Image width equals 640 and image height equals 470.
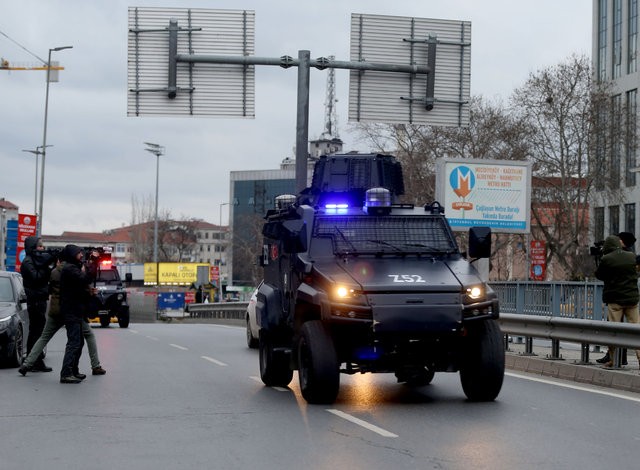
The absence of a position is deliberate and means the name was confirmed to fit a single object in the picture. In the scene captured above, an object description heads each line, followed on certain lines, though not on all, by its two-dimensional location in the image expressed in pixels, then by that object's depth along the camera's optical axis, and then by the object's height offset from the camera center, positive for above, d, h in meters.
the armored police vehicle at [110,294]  36.34 -0.92
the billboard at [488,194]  31.00 +2.26
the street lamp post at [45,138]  58.06 +6.82
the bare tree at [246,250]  108.62 +2.02
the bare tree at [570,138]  55.59 +7.23
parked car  16.05 -0.84
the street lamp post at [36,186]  70.41 +5.20
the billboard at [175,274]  124.81 -0.76
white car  21.62 -1.14
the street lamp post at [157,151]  93.88 +9.80
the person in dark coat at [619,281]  15.11 -0.04
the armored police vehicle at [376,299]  11.09 -0.27
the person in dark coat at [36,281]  16.28 -0.25
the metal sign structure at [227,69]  19.78 +3.61
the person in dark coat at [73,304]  14.16 -0.50
